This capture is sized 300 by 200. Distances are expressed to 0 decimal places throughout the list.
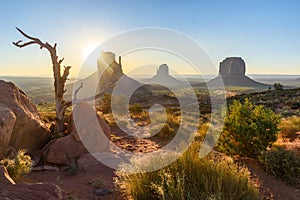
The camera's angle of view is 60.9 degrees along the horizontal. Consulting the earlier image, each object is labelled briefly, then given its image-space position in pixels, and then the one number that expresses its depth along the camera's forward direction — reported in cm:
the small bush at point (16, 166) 498
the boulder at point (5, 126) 573
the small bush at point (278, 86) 5032
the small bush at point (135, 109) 1829
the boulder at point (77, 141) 716
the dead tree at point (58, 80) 877
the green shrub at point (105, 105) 2020
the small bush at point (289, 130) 1055
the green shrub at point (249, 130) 702
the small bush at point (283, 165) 595
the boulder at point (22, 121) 680
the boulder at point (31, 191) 352
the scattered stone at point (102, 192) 512
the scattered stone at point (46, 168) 655
